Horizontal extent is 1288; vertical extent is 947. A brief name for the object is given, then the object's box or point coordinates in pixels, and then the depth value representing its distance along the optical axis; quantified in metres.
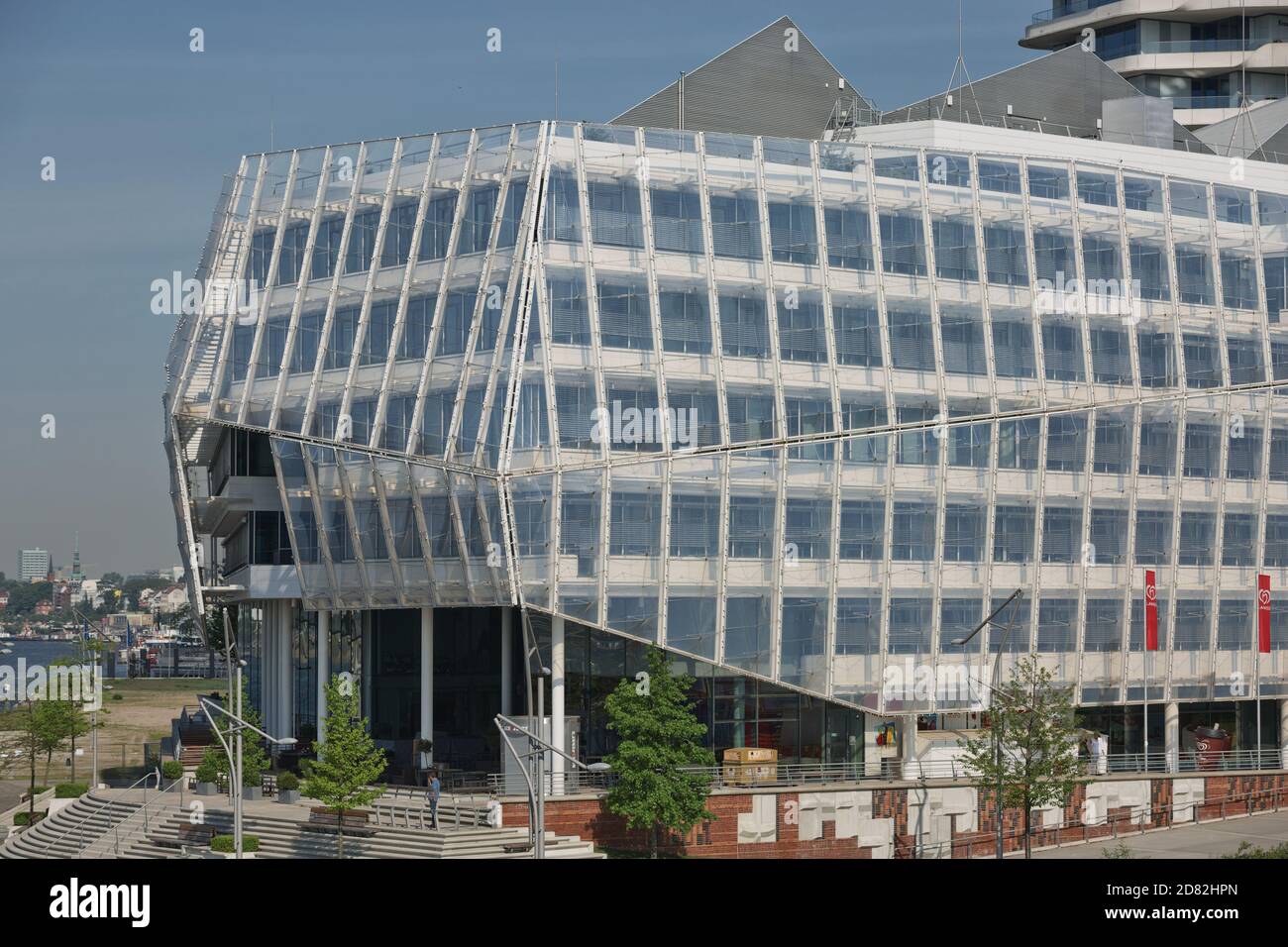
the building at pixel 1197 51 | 112.44
